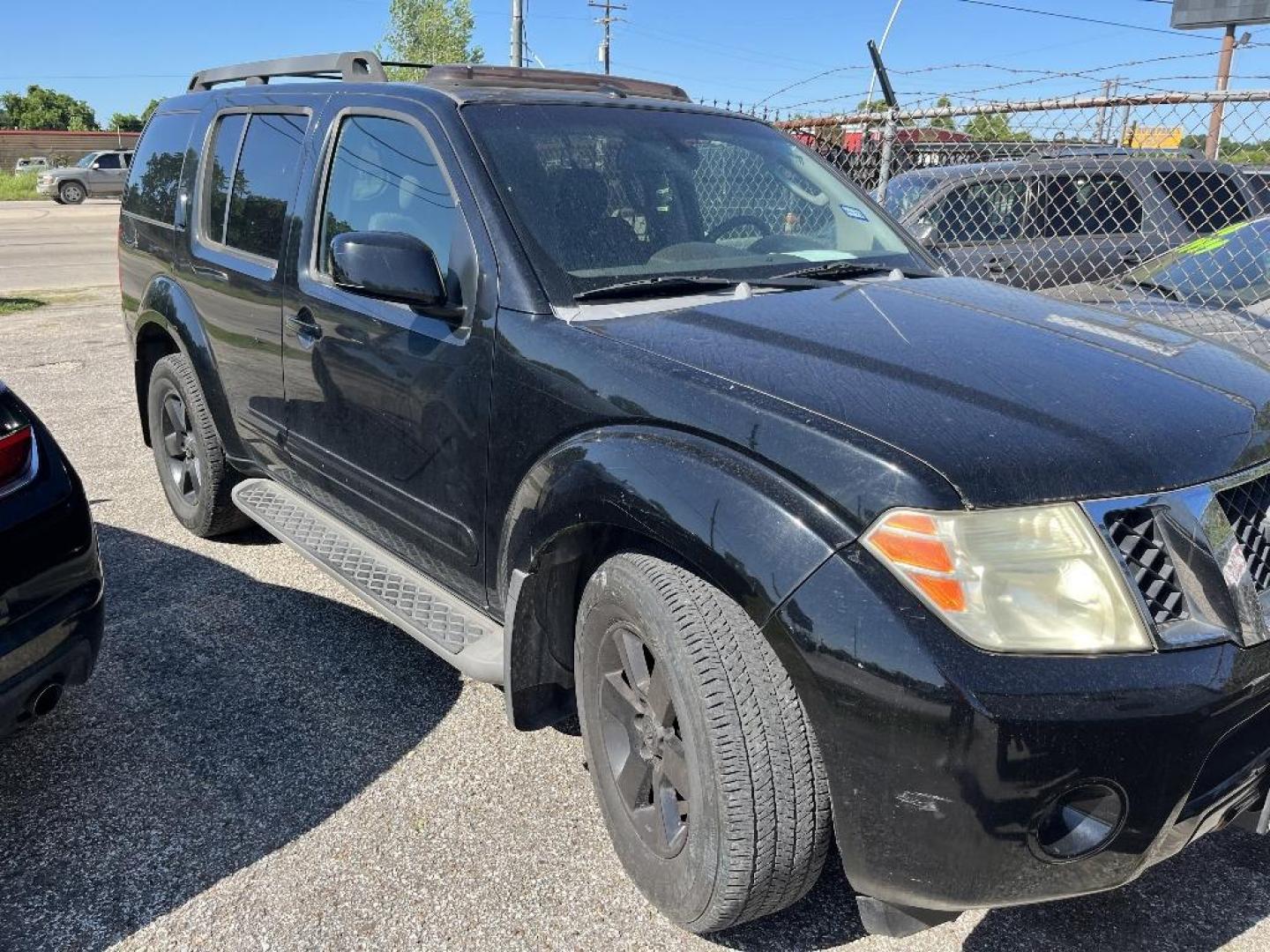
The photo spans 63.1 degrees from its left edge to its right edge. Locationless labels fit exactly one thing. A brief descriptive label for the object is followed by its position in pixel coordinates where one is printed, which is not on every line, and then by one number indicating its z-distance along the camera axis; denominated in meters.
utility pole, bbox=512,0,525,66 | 24.42
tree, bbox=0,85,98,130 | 79.50
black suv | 1.80
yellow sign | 12.09
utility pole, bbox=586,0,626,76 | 47.30
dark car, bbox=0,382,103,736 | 2.60
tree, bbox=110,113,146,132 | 64.36
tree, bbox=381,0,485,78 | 46.16
